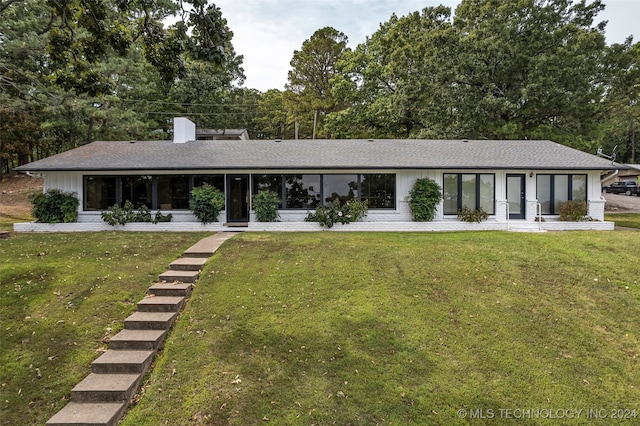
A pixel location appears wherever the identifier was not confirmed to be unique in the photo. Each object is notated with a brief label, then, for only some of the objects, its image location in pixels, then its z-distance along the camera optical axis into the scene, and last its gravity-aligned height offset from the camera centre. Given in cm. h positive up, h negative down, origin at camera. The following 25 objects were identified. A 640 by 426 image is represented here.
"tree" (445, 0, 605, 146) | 1845 +804
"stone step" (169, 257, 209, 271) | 816 -135
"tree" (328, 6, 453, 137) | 2162 +943
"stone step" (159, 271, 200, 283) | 750 -151
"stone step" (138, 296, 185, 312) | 630 -180
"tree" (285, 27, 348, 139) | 2911 +1229
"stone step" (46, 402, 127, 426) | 399 -250
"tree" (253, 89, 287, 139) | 3766 +1102
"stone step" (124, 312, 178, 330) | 580 -195
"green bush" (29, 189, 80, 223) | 1317 +9
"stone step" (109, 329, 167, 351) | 529 -209
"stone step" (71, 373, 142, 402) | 439 -236
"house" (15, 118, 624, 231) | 1334 +101
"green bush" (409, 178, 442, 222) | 1331 +37
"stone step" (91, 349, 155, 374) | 484 -223
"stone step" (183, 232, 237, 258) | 916 -107
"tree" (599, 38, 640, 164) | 1884 +747
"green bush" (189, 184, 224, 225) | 1316 +26
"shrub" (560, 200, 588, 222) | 1330 -13
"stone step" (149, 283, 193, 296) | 686 -165
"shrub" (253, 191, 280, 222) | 1334 +13
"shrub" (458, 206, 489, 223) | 1352 -27
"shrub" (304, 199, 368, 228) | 1313 -17
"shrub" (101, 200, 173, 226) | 1319 -21
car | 2983 +182
